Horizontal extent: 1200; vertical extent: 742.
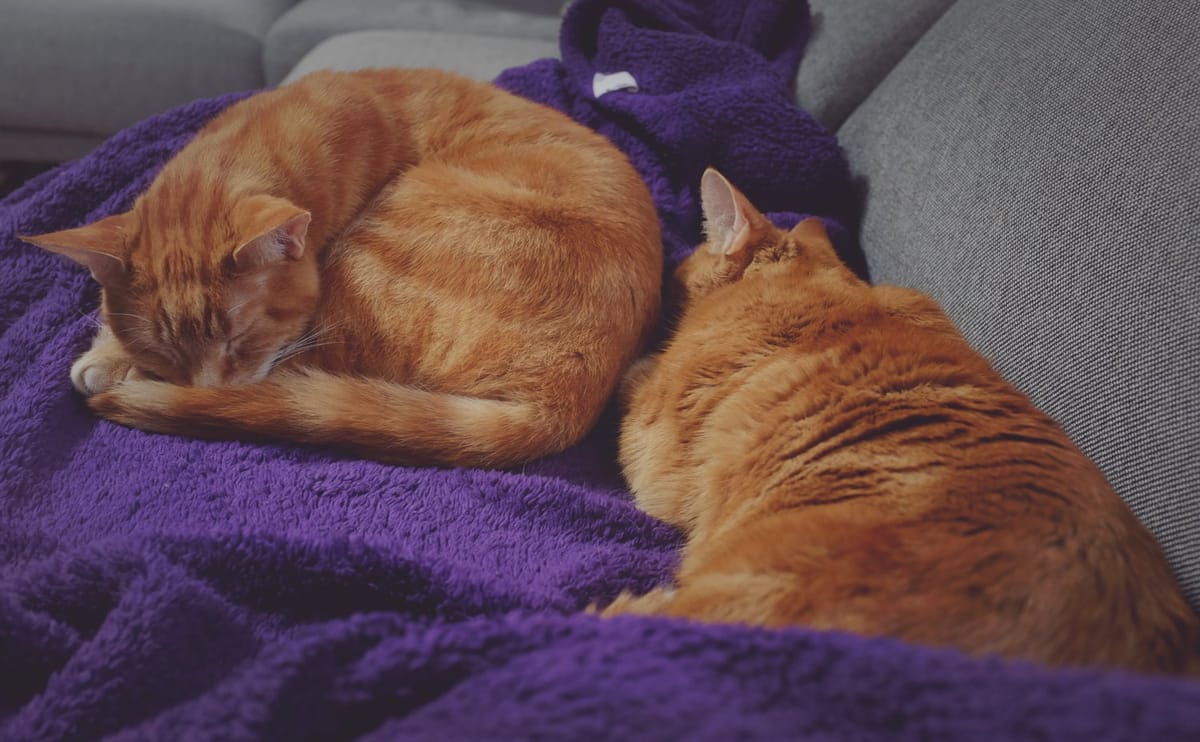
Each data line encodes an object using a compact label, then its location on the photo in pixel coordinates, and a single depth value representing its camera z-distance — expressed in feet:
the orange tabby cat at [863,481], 2.09
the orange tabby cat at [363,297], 2.56
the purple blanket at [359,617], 1.95
